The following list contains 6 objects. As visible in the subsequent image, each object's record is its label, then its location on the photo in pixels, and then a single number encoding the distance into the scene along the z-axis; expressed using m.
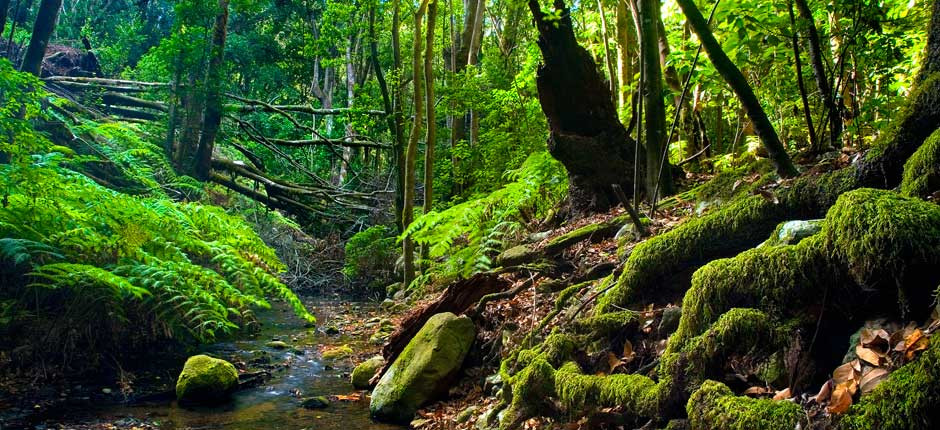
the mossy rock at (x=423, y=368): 4.88
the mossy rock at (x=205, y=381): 5.32
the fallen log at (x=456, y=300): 5.86
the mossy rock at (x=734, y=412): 2.11
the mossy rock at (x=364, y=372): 6.10
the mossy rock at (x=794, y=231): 3.02
